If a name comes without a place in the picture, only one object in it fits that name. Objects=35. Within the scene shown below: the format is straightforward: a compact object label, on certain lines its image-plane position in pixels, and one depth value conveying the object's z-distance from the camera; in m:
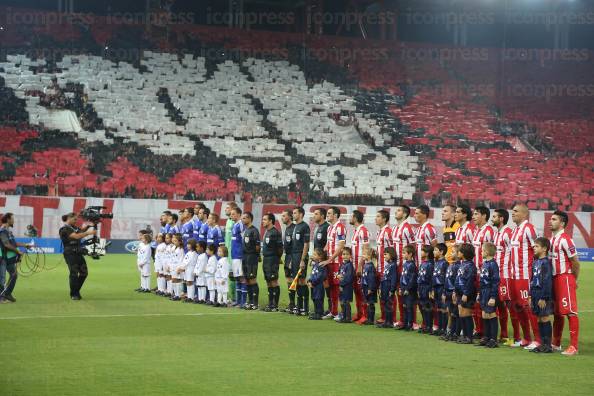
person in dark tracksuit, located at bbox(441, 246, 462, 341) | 13.88
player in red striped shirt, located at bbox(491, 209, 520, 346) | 13.51
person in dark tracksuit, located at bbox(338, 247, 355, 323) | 16.34
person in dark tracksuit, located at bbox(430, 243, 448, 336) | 14.41
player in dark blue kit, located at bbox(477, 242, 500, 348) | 13.17
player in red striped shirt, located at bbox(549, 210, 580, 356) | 12.62
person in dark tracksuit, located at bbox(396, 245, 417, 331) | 15.03
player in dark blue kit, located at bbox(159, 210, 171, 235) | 22.11
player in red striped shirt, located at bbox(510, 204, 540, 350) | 13.36
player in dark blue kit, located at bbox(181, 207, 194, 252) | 20.98
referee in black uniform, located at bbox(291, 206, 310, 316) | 17.31
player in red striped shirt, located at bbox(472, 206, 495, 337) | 14.17
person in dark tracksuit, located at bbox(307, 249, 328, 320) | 16.86
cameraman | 19.61
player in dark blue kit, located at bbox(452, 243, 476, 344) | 13.52
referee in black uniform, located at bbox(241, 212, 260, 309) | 18.31
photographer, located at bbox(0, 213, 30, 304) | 18.80
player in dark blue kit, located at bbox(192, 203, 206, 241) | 20.56
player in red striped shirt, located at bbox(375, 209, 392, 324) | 16.03
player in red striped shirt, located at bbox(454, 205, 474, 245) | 14.70
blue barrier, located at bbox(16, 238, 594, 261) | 34.38
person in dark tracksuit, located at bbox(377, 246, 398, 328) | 15.41
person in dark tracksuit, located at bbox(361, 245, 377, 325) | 15.89
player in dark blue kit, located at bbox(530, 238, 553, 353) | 12.62
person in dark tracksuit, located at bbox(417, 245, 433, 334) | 14.74
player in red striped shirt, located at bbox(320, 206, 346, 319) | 16.91
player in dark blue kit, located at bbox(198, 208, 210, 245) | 20.30
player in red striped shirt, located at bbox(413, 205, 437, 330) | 15.33
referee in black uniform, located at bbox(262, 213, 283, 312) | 18.03
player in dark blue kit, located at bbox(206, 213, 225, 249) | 19.85
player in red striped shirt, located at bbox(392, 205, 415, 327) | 15.60
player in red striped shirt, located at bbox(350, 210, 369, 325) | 16.44
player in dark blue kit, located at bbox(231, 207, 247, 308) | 18.78
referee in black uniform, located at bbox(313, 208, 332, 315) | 17.38
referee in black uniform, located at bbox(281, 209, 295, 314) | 17.64
